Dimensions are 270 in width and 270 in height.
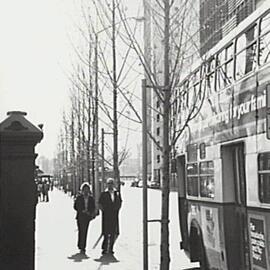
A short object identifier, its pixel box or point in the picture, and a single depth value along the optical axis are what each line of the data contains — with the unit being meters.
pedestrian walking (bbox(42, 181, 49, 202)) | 49.21
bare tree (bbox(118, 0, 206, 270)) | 10.41
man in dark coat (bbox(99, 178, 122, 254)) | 14.79
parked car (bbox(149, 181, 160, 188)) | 86.49
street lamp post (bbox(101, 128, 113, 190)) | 23.60
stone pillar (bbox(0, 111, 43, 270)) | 5.78
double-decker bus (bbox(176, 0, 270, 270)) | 7.25
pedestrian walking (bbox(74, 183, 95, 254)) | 15.68
